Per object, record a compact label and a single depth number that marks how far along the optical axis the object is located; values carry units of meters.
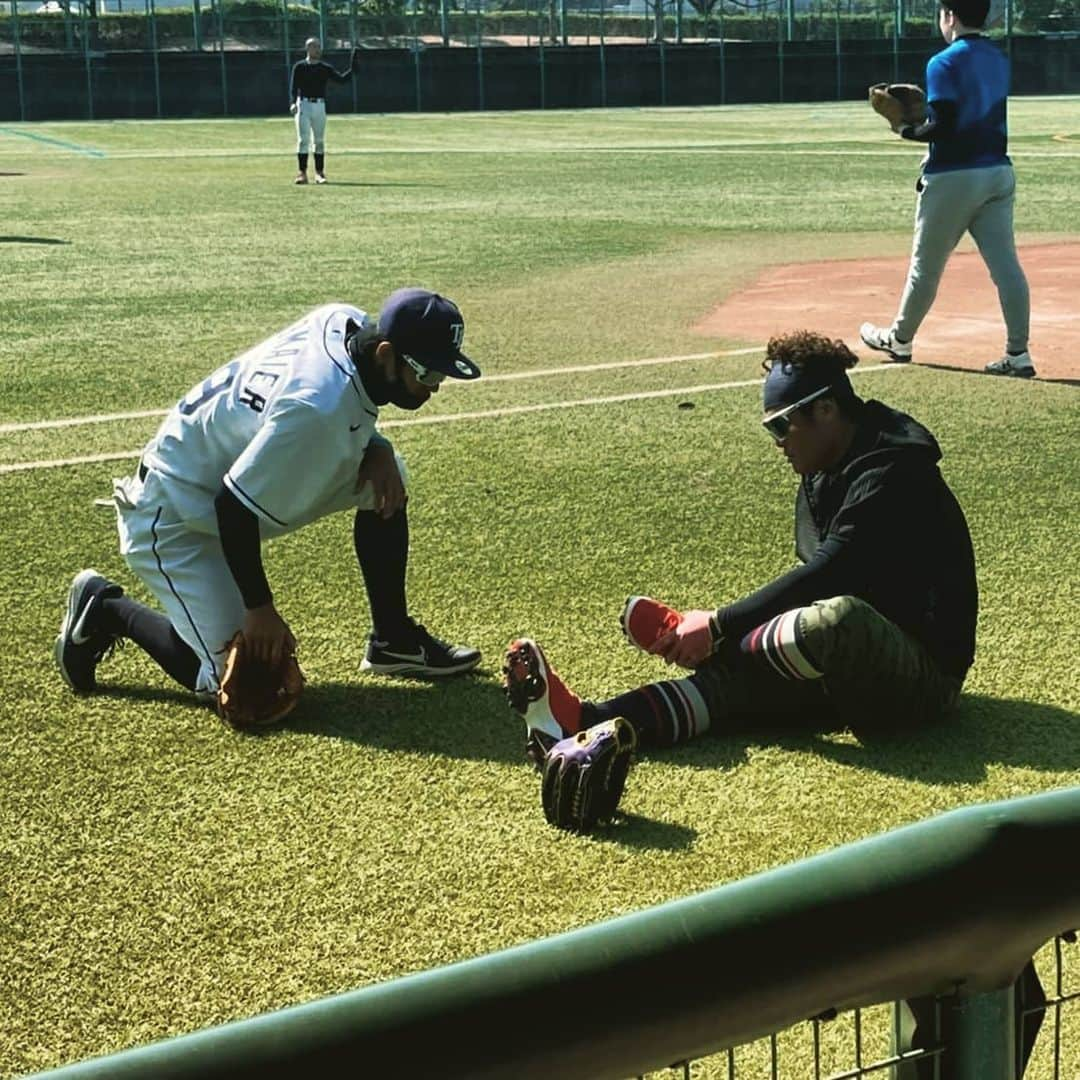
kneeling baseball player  4.97
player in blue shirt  9.67
